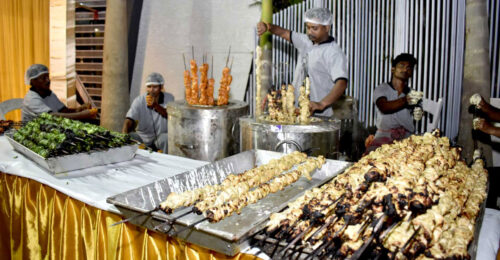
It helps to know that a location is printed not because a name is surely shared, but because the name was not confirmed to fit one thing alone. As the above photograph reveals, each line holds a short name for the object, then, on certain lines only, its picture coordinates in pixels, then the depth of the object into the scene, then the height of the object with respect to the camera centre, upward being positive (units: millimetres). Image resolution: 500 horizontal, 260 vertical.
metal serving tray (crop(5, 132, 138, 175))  2711 -556
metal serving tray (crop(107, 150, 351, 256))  1549 -638
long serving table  2113 -852
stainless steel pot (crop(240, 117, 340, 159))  3211 -402
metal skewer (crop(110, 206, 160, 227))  1732 -609
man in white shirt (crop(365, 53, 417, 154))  4559 -147
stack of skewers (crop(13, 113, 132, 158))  2891 -419
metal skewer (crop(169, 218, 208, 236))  1599 -631
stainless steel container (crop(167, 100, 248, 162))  4172 -451
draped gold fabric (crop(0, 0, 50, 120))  8938 +1350
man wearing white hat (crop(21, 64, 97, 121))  5588 -128
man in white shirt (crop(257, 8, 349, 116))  4613 +454
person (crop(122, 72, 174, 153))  6156 -522
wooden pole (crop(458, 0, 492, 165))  4828 +555
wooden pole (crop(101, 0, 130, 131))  7691 +603
